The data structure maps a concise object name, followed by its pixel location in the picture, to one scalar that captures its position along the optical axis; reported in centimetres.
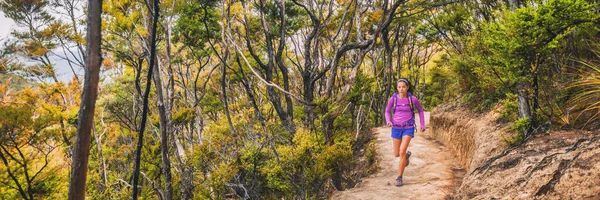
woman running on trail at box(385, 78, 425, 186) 448
